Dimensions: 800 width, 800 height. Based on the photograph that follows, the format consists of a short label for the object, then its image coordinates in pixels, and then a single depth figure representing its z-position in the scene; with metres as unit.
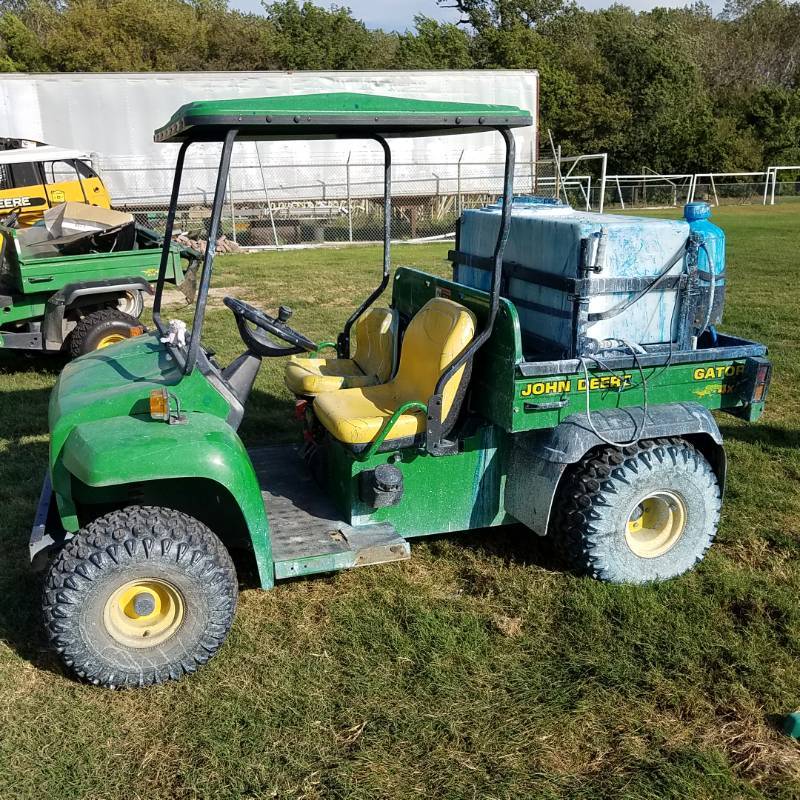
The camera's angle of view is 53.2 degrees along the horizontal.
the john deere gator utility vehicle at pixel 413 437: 2.99
